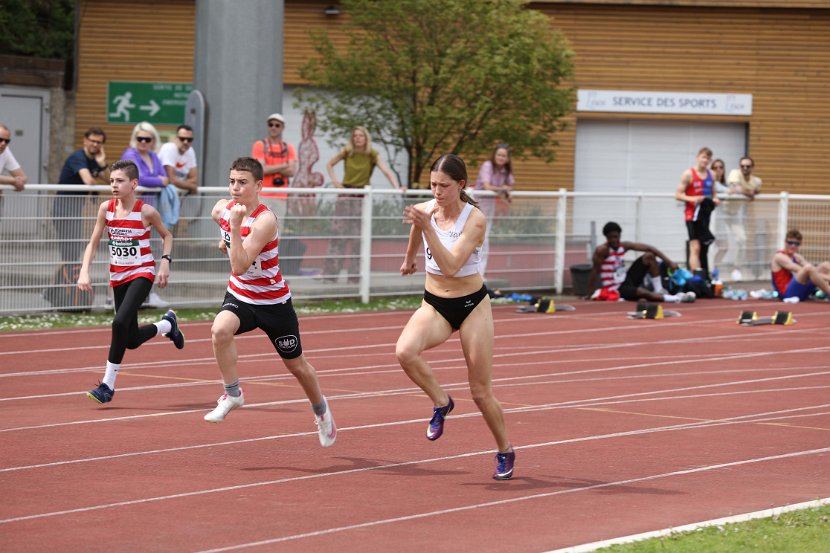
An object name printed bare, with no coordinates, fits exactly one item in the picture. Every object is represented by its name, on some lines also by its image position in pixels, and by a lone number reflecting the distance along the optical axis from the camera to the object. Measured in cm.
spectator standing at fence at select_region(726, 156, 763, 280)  2508
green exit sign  3312
